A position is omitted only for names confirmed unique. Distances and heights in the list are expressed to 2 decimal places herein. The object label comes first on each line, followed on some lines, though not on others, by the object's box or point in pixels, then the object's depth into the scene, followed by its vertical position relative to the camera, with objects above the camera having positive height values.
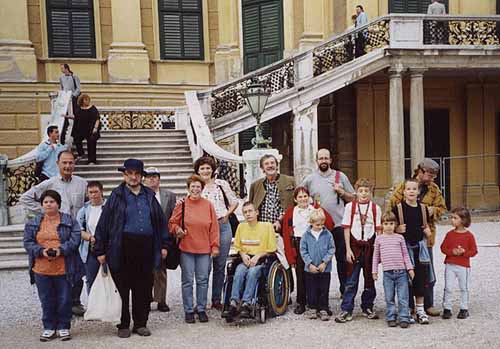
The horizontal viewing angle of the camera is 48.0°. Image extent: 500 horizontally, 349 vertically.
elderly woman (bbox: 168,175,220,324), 6.10 -0.94
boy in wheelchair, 5.90 -1.12
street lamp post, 10.45 +0.95
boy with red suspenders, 6.05 -0.98
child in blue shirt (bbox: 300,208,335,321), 6.07 -1.16
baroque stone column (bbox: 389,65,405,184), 13.67 +0.36
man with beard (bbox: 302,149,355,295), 6.41 -0.55
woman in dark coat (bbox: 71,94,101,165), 11.70 +0.65
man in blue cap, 5.54 -0.86
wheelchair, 6.01 -1.54
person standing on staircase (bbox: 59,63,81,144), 12.73 +1.68
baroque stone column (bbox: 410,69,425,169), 13.80 +0.73
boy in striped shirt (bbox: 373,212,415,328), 5.79 -1.24
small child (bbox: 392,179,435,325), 5.89 -0.97
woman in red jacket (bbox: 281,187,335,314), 6.25 -0.89
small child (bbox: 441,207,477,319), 6.04 -1.20
